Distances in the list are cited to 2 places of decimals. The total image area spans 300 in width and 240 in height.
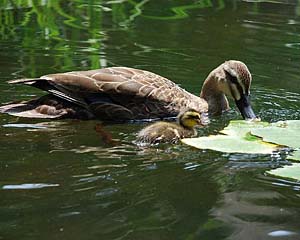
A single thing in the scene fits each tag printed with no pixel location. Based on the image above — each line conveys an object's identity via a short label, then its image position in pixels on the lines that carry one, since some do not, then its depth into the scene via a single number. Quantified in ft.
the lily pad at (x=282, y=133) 32.91
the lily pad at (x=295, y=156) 31.27
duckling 34.52
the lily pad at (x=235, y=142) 32.33
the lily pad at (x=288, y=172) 29.18
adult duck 40.11
